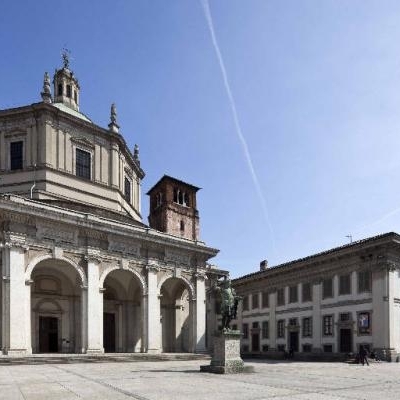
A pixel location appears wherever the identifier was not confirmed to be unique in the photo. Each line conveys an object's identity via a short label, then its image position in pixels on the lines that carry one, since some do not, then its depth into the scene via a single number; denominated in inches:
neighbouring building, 1347.2
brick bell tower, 1988.2
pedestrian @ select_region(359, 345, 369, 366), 1151.1
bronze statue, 853.2
